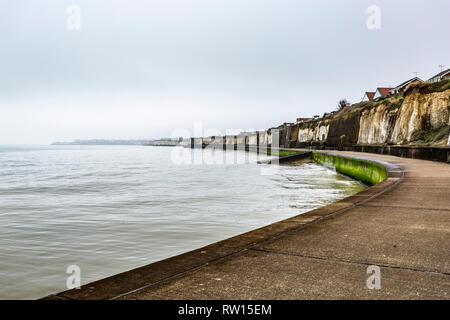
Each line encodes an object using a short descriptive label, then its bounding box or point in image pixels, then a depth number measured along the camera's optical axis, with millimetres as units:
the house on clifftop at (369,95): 102750
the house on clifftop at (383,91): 89331
